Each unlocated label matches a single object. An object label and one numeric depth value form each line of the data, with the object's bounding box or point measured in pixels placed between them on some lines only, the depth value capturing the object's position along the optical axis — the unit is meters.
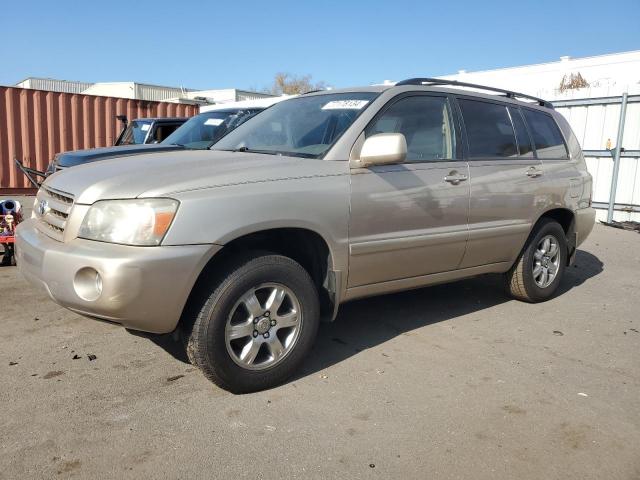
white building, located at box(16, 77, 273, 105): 24.05
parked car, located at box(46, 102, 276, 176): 6.25
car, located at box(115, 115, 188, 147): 8.99
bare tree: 54.84
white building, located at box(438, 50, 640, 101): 20.89
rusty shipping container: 12.98
